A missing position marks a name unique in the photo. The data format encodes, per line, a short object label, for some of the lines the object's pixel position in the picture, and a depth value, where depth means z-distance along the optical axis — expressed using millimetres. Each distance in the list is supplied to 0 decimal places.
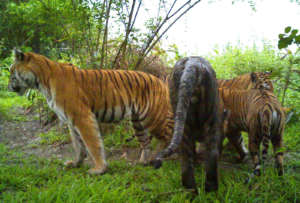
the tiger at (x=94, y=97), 3490
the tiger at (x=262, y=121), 2834
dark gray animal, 2168
